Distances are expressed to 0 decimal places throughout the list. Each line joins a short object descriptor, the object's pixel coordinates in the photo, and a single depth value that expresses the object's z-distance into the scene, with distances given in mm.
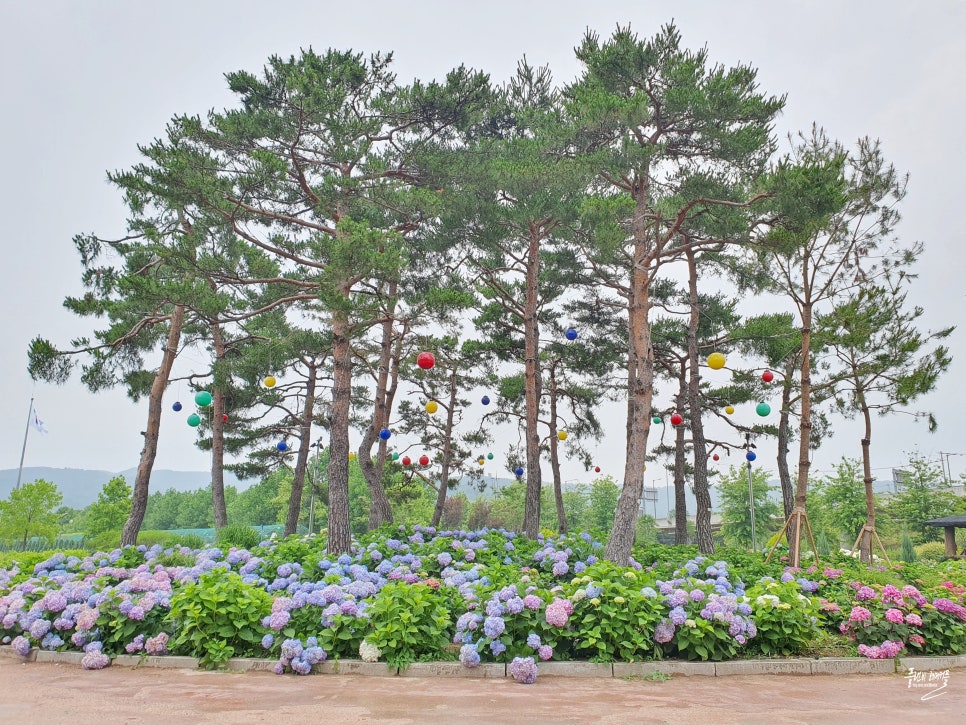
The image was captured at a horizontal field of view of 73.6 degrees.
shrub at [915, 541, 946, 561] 24922
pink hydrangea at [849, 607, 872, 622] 6785
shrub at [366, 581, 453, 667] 5934
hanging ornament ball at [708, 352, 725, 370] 11773
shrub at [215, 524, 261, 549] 12680
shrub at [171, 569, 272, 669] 6082
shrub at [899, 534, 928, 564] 18534
